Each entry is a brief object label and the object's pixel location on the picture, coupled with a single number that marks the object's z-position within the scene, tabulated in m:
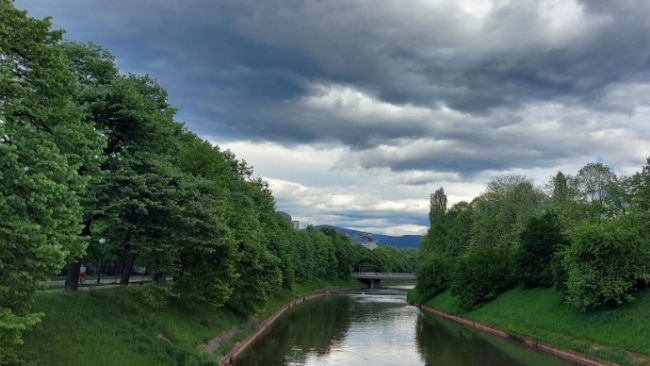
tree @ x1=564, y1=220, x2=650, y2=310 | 47.56
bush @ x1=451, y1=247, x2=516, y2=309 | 72.75
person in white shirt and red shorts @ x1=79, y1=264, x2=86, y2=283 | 66.18
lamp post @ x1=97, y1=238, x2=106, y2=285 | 33.81
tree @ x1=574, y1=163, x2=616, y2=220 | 70.38
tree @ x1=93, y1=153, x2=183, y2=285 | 31.94
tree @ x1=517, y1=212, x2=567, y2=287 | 64.21
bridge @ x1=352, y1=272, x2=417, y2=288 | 164.88
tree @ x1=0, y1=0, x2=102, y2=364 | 15.36
